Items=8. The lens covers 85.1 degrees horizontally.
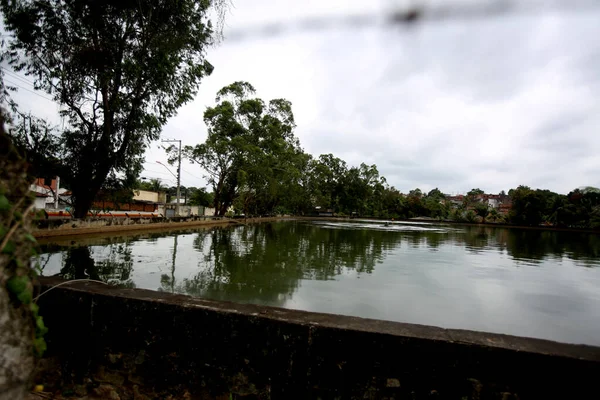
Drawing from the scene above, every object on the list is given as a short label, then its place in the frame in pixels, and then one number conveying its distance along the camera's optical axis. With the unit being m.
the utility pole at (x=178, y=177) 21.53
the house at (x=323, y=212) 59.76
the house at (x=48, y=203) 23.82
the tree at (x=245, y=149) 22.92
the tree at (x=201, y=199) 35.34
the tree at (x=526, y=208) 37.25
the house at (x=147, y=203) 31.83
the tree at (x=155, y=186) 49.42
